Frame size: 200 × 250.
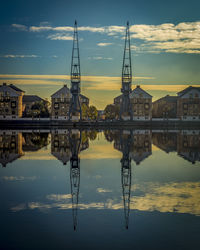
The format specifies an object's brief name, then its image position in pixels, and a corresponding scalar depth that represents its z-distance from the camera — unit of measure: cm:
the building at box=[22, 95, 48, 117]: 10875
